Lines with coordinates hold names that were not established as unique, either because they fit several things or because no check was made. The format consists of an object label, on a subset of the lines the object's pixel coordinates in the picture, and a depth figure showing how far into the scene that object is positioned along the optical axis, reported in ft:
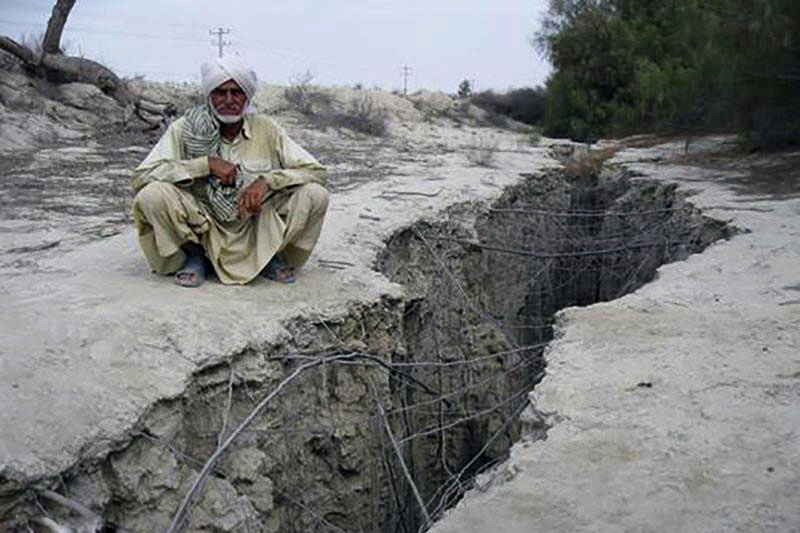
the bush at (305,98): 59.47
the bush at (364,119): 53.31
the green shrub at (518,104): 91.15
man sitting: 13.98
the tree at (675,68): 29.73
